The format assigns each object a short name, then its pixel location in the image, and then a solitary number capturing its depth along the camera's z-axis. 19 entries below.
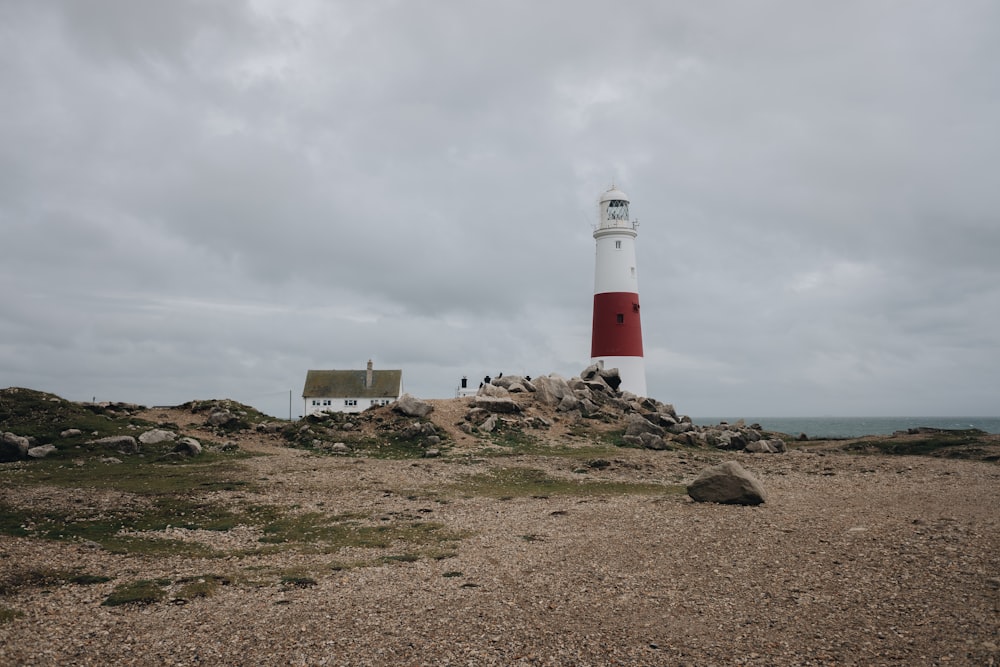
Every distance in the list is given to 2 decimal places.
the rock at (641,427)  47.69
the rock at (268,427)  44.47
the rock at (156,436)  37.89
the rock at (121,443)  35.94
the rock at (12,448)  33.66
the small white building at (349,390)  76.56
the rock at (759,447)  48.50
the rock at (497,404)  50.48
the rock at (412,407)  47.91
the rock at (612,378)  58.38
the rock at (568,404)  53.31
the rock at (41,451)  33.97
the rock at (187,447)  36.62
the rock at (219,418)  44.59
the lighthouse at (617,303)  58.16
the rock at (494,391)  54.06
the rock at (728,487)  25.64
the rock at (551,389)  54.38
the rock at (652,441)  46.25
